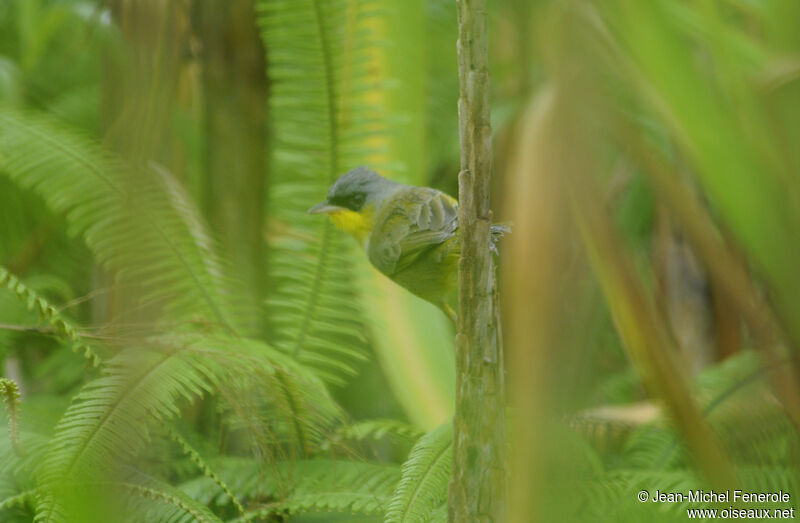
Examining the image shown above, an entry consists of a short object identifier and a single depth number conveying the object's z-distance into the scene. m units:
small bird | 5.02
